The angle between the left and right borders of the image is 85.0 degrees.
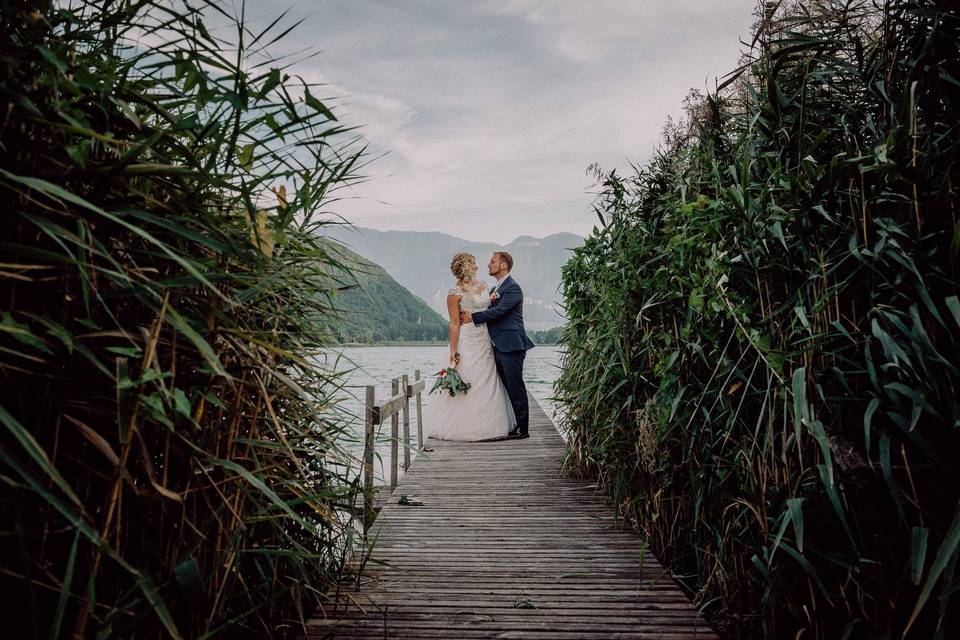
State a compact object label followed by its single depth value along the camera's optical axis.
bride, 7.06
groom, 7.01
